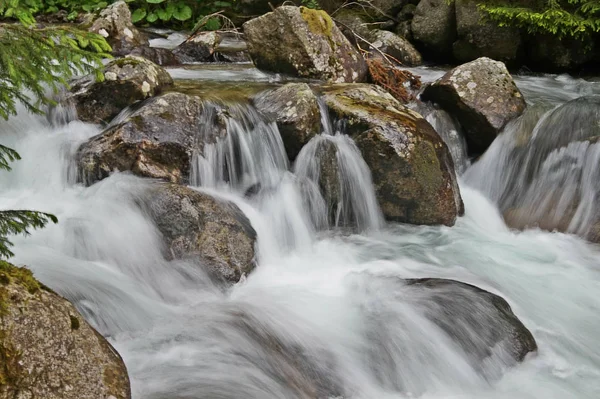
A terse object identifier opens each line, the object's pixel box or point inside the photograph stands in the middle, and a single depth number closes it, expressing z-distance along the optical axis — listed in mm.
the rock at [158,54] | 9609
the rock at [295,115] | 6246
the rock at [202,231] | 4723
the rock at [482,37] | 10281
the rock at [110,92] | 6062
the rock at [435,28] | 11062
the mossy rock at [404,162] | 6117
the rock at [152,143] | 5426
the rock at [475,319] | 3979
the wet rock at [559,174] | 6578
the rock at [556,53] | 9938
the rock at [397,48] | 10797
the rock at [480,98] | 7375
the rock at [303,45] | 7926
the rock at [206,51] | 10148
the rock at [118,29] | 10320
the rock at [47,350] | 2355
